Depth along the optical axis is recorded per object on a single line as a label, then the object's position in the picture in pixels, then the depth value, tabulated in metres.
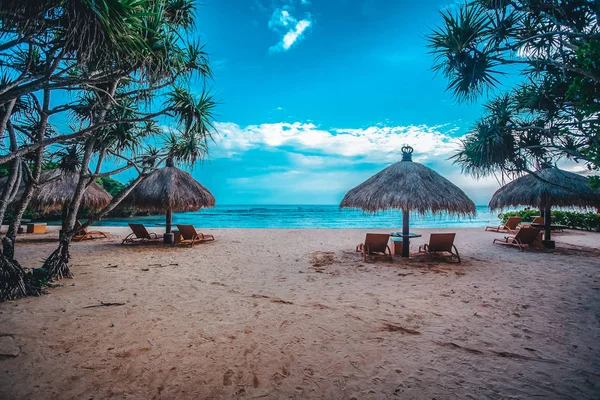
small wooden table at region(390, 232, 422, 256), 8.08
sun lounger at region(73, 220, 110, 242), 10.84
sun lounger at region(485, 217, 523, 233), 13.21
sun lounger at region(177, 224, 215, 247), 9.71
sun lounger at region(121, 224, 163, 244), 9.91
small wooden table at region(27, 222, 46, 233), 12.98
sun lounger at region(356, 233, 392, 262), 7.33
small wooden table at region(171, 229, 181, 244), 9.85
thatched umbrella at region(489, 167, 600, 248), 9.17
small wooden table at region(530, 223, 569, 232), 10.31
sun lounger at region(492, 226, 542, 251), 8.82
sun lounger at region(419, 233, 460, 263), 7.20
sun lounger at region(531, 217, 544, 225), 12.56
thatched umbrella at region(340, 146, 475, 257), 7.42
